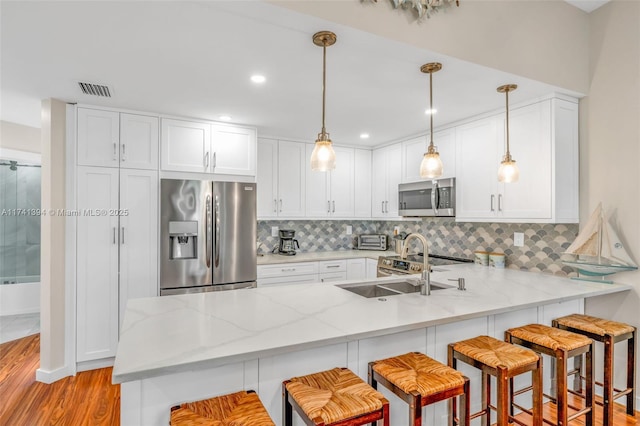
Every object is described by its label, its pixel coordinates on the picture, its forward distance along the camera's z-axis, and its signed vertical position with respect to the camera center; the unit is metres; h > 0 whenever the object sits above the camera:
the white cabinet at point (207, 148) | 3.25 +0.67
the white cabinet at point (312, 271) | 3.64 -0.65
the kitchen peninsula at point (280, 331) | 1.29 -0.51
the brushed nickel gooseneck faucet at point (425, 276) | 2.14 -0.39
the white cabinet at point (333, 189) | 4.29 +0.34
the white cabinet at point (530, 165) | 2.62 +0.42
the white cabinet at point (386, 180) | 4.25 +0.46
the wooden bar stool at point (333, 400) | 1.23 -0.71
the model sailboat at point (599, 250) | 2.43 -0.25
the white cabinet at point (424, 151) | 3.47 +0.69
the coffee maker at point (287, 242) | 4.22 -0.34
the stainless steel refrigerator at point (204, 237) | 3.15 -0.21
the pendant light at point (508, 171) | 2.33 +0.30
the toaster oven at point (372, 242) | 4.68 -0.37
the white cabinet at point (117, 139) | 2.94 +0.67
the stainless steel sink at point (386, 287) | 2.40 -0.52
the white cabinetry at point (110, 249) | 2.94 -0.31
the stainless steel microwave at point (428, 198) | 3.43 +0.19
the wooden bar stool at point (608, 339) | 2.10 -0.78
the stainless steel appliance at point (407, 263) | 3.41 -0.51
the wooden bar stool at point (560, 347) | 1.83 -0.74
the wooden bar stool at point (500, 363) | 1.62 -0.73
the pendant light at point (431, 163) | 2.11 +0.32
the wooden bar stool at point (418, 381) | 1.39 -0.71
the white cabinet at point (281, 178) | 4.00 +0.44
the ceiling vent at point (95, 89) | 2.52 +0.95
